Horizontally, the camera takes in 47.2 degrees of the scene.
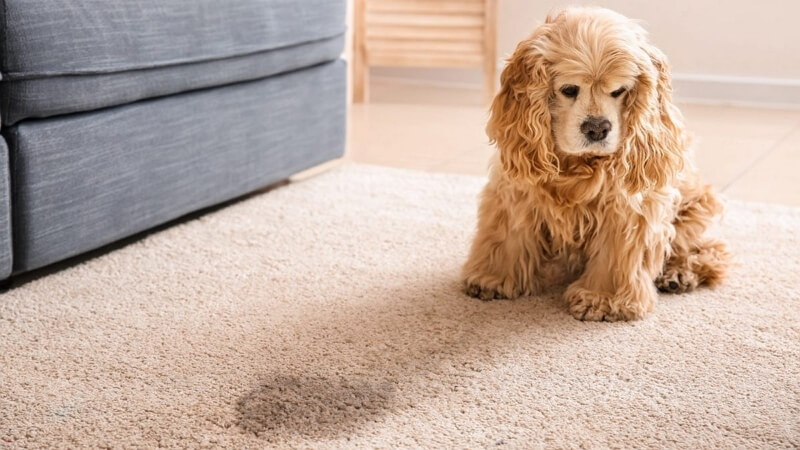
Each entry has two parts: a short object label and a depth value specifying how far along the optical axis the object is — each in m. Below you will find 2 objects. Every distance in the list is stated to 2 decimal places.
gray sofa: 1.82
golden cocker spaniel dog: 1.67
